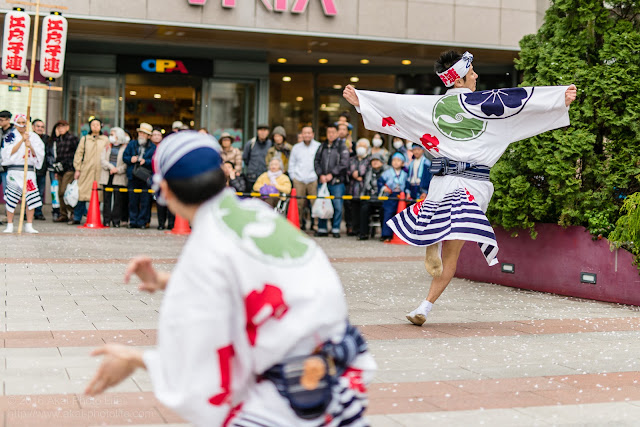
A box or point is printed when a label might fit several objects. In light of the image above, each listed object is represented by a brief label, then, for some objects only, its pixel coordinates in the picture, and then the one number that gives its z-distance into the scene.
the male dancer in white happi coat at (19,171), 14.73
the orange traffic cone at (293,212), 16.47
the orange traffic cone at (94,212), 16.80
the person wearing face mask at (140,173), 16.72
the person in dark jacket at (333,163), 16.27
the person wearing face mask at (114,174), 16.99
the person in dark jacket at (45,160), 17.59
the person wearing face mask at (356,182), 16.75
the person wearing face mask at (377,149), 17.55
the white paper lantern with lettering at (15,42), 15.91
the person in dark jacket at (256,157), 17.50
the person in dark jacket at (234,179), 16.41
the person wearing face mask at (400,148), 17.46
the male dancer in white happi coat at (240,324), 2.21
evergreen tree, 9.04
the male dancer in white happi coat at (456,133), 7.16
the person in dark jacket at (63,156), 17.58
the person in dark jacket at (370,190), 16.39
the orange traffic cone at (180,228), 16.33
